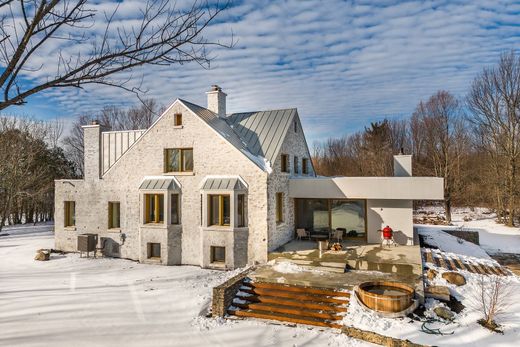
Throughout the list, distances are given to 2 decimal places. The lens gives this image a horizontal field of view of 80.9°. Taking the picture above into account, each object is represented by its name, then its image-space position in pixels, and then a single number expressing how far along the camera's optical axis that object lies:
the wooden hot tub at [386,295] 8.26
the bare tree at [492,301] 7.80
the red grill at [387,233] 13.85
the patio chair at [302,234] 15.35
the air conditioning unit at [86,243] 15.70
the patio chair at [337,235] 14.37
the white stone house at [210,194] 13.62
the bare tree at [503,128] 25.98
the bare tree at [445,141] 29.16
